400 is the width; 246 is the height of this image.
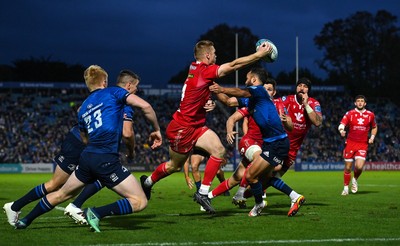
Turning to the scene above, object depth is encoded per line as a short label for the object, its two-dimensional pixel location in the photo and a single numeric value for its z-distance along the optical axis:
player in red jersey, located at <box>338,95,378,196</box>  18.80
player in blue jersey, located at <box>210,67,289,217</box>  10.92
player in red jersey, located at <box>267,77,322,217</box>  12.91
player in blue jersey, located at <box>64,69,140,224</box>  10.16
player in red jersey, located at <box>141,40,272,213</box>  10.93
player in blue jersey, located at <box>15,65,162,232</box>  8.68
